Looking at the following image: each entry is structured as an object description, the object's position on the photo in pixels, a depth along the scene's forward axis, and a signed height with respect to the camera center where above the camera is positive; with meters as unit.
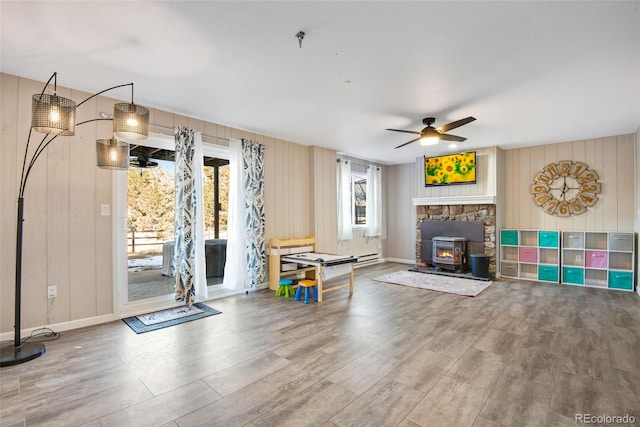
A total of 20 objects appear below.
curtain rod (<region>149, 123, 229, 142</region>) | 3.92 +1.14
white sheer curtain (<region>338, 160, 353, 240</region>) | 6.65 +0.23
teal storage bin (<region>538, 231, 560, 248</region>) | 5.52 -0.52
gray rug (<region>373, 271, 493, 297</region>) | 4.92 -1.28
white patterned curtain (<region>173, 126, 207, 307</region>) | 4.00 -0.04
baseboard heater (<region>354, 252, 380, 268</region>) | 7.29 -1.17
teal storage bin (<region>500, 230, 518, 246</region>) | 5.95 -0.51
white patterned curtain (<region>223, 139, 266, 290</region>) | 4.70 -0.07
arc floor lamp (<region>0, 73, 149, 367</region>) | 2.34 +0.69
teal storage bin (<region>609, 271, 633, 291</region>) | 4.92 -1.15
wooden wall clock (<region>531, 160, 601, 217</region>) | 5.45 +0.43
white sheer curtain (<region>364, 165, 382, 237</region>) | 7.43 +0.20
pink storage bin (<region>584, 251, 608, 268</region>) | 5.16 -0.84
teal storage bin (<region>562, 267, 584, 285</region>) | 5.35 -1.16
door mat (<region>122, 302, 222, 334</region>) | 3.37 -1.25
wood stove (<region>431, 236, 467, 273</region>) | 6.09 -0.84
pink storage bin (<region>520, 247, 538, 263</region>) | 5.76 -0.83
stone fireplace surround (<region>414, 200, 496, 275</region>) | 5.99 -0.10
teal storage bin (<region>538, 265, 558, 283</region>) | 5.55 -1.15
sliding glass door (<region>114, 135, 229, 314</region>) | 3.69 -0.06
